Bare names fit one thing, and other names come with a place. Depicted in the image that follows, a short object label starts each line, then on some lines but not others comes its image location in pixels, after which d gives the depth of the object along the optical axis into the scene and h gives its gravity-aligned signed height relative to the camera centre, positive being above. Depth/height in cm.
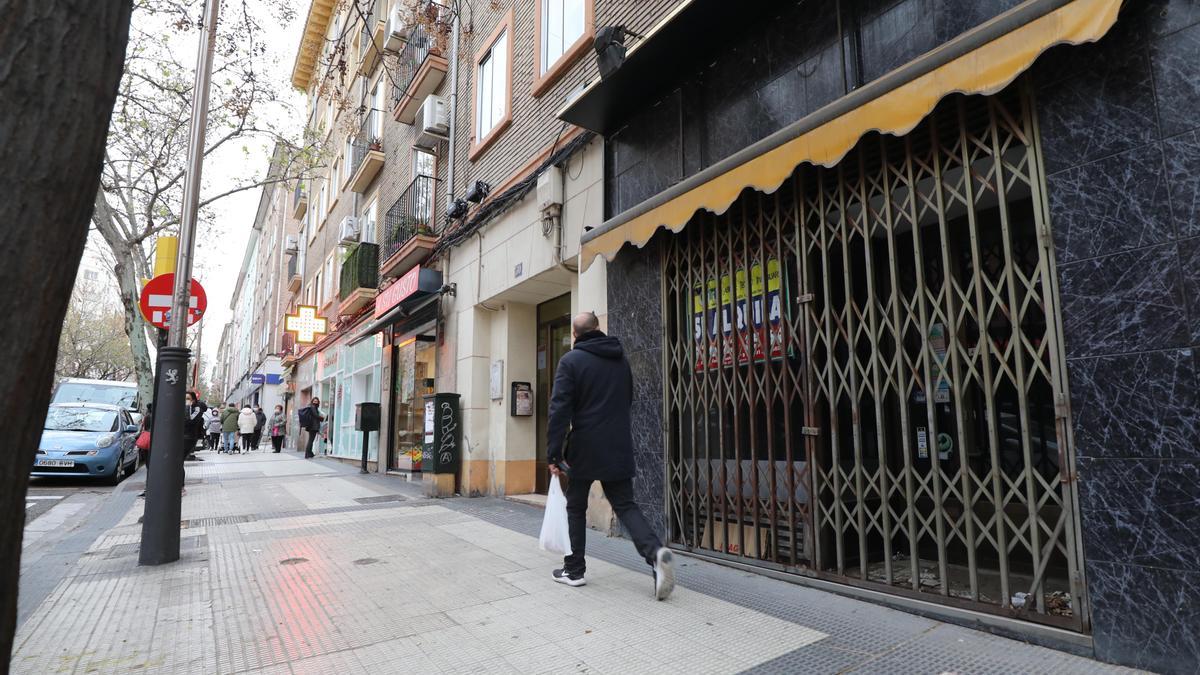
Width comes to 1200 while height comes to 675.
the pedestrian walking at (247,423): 2342 -6
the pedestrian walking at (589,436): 450 -12
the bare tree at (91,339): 3541 +483
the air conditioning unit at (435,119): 1223 +569
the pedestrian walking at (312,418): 1886 +9
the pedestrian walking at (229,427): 2300 -20
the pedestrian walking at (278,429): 2292 -28
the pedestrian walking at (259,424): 2473 -9
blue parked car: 1129 -36
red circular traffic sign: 646 +120
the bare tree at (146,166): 1437 +663
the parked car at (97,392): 1497 +73
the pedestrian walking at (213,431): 2511 -37
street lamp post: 529 -13
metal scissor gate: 360 +32
